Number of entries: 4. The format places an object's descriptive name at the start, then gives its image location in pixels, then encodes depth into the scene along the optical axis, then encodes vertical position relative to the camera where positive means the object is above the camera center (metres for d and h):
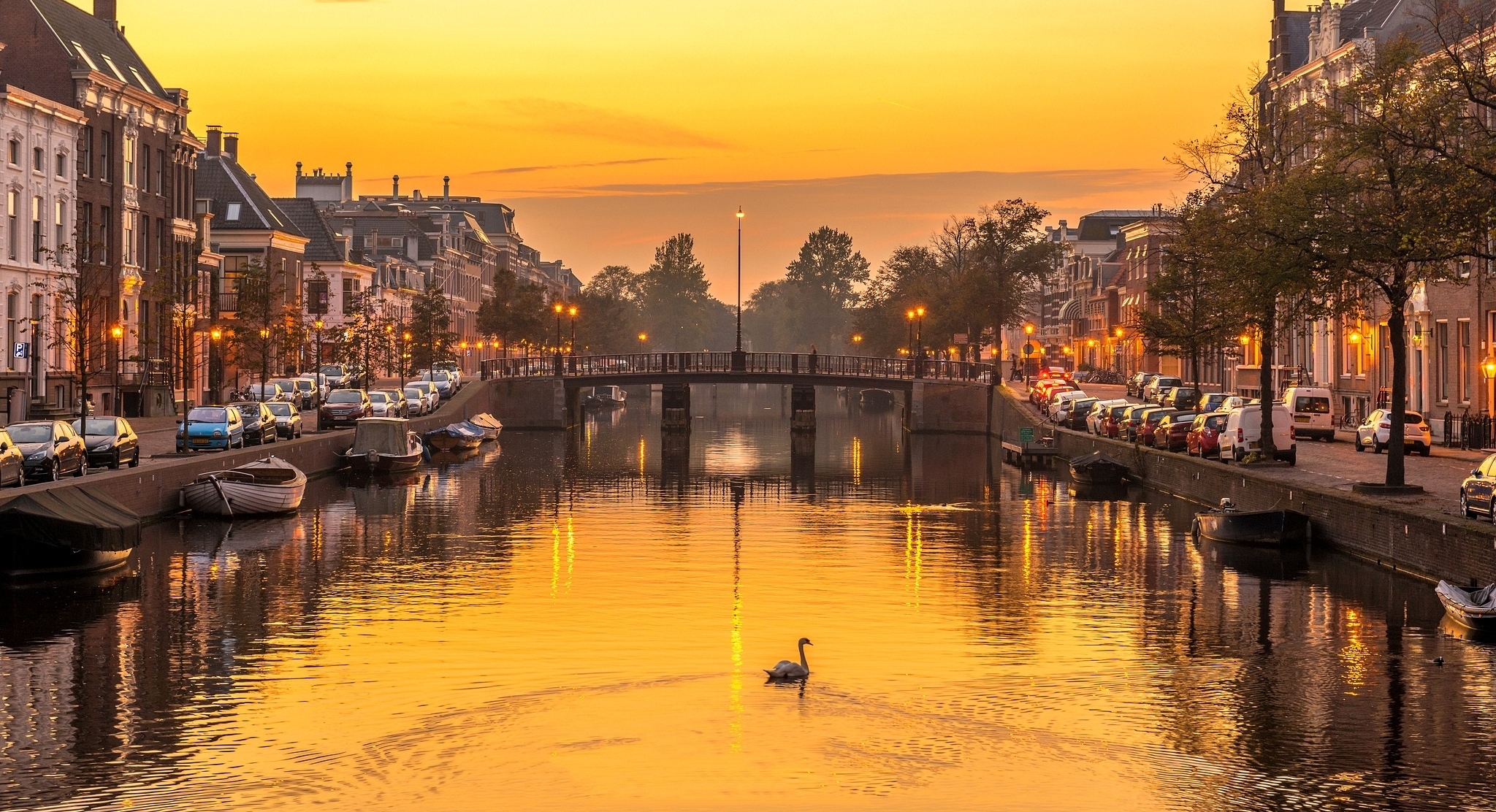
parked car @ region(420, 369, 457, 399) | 121.92 -0.26
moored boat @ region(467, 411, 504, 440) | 107.12 -2.79
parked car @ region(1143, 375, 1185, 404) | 110.00 -0.41
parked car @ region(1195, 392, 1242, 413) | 83.75 -1.10
